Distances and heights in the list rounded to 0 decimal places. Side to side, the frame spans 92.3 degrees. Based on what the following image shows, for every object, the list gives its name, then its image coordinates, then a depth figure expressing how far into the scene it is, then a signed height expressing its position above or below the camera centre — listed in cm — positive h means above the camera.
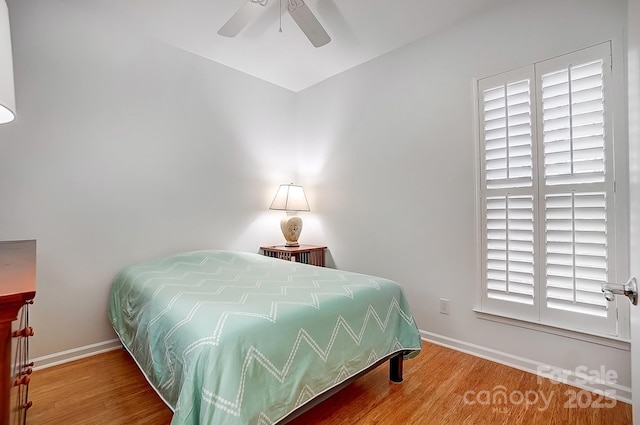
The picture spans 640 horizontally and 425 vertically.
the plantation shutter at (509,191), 209 +19
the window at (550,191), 182 +18
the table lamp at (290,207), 338 +11
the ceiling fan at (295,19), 189 +127
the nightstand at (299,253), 316 -39
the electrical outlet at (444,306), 251 -73
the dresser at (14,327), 65 -26
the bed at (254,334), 113 -55
